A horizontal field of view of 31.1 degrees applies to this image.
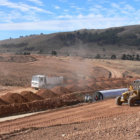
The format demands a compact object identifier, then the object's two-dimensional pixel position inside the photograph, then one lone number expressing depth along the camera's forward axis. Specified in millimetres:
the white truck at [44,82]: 34312
